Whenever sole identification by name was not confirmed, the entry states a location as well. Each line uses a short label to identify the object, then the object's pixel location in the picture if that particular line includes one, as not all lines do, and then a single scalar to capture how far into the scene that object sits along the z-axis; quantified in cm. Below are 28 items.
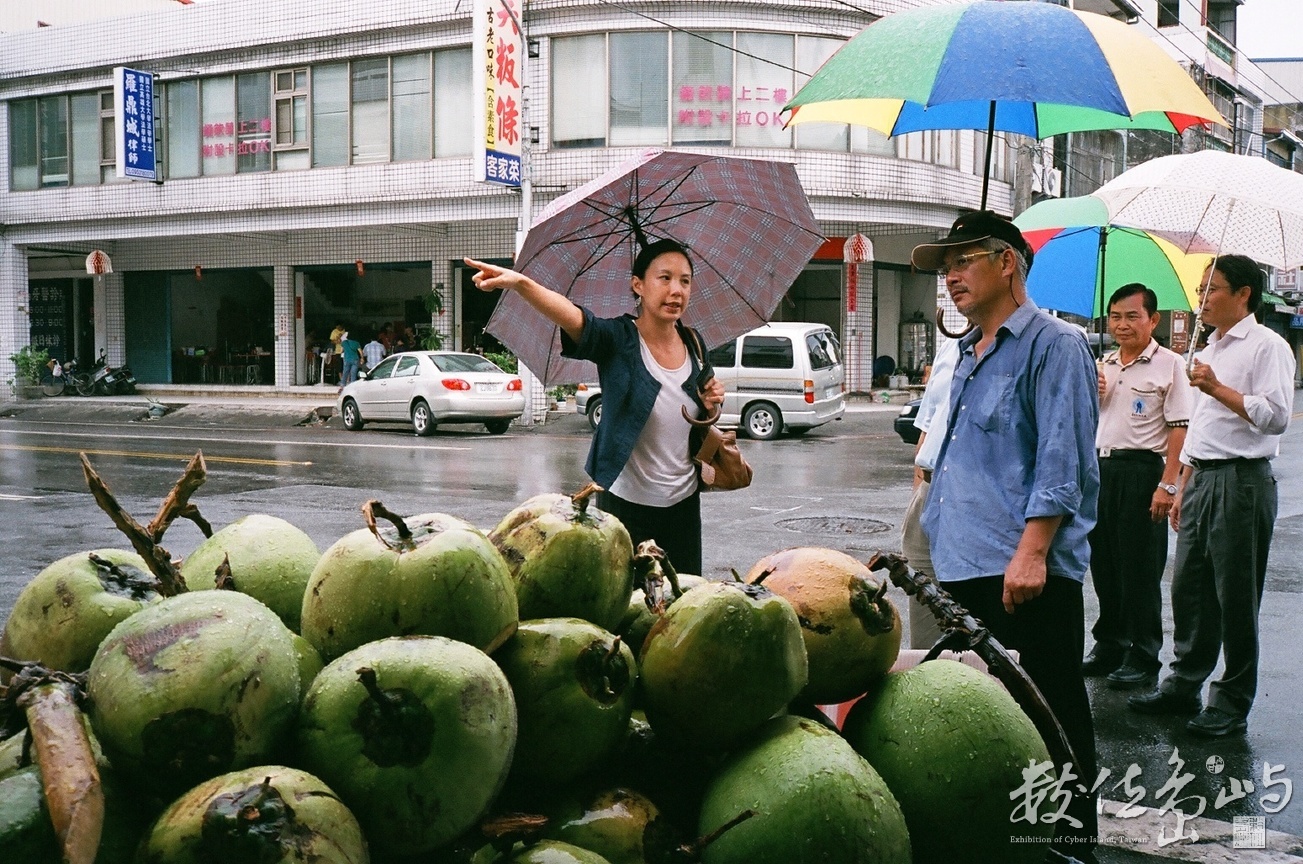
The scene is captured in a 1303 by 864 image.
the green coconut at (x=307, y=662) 150
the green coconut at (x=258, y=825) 118
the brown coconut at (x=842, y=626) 178
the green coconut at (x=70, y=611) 162
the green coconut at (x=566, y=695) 150
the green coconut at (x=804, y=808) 141
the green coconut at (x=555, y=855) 136
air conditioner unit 2781
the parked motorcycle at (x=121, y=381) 2774
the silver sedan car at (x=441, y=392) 1870
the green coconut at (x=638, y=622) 187
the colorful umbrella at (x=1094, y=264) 672
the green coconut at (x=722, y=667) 156
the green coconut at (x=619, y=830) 146
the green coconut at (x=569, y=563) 176
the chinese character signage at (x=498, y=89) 1938
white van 1797
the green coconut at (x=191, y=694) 129
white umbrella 500
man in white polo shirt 552
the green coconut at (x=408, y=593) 151
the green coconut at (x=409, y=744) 131
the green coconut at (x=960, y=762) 157
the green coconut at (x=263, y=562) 181
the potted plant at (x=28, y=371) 2730
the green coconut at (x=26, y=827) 120
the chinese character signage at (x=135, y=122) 2506
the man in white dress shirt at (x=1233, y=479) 471
